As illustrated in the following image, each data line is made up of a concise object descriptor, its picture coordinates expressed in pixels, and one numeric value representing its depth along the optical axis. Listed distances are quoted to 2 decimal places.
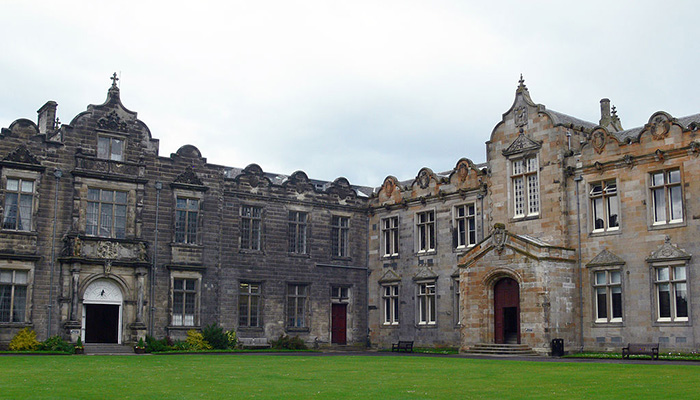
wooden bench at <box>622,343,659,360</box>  25.48
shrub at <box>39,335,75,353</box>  29.77
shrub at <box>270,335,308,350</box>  35.50
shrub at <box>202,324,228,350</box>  33.78
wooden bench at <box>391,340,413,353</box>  34.44
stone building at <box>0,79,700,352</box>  28.20
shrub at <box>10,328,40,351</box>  29.41
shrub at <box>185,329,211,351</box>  33.28
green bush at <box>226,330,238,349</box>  34.31
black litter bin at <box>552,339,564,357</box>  28.27
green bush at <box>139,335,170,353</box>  31.69
